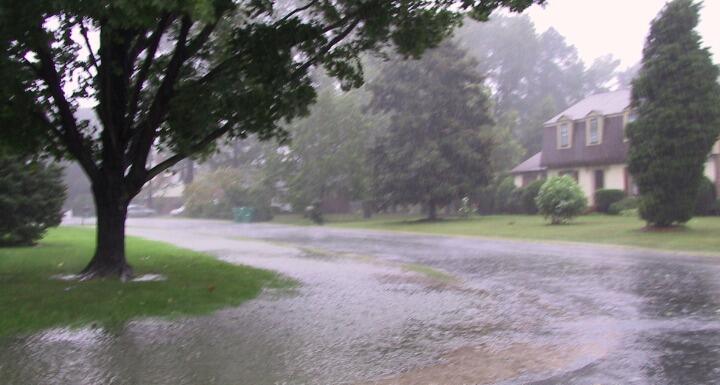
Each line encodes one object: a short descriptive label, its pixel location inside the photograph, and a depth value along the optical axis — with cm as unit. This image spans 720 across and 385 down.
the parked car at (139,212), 6540
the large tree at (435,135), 3647
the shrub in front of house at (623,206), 3199
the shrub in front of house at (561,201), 2877
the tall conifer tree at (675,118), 2230
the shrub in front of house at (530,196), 3850
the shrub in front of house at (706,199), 2980
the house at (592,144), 3662
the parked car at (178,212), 6178
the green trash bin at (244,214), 4803
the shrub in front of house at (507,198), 4150
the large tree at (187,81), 1186
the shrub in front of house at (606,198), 3500
